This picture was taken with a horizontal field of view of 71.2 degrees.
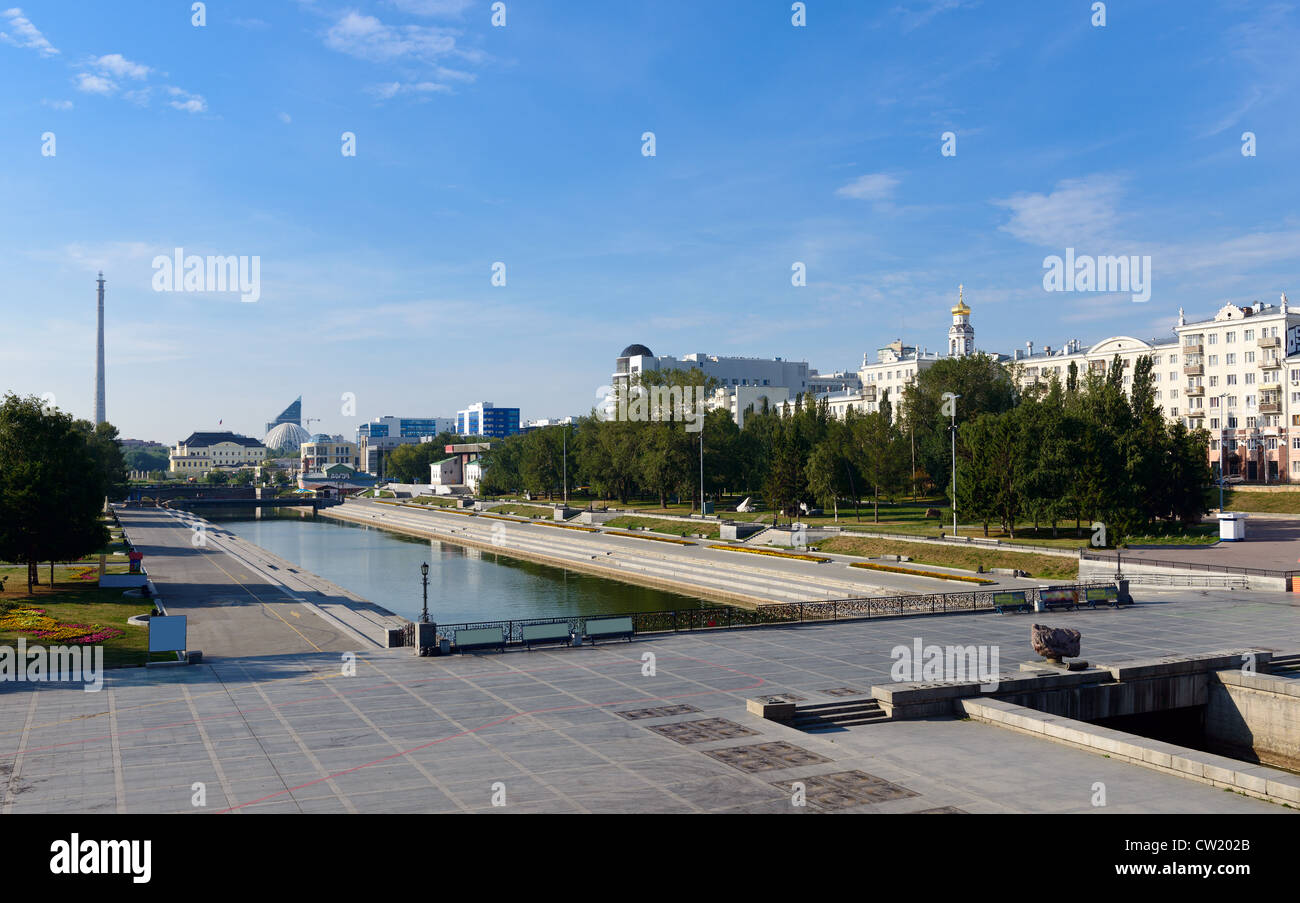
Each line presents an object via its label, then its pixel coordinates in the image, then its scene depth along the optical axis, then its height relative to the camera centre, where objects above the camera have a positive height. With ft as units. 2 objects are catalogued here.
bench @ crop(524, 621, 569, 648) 92.32 -18.24
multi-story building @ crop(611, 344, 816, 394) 587.68 +64.55
